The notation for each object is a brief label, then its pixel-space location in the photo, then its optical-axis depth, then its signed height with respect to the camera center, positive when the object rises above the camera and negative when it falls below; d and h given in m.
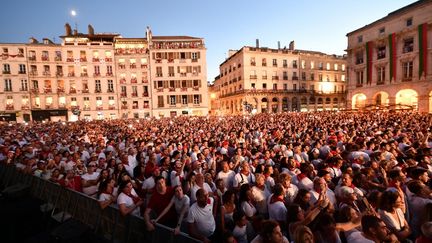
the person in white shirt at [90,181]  6.37 -1.83
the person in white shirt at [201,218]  4.24 -1.94
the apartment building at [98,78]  42.12 +6.65
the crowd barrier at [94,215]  4.32 -2.33
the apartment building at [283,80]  53.12 +6.44
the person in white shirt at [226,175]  6.12 -1.73
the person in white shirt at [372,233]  2.93 -1.61
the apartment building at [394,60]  30.39 +6.30
